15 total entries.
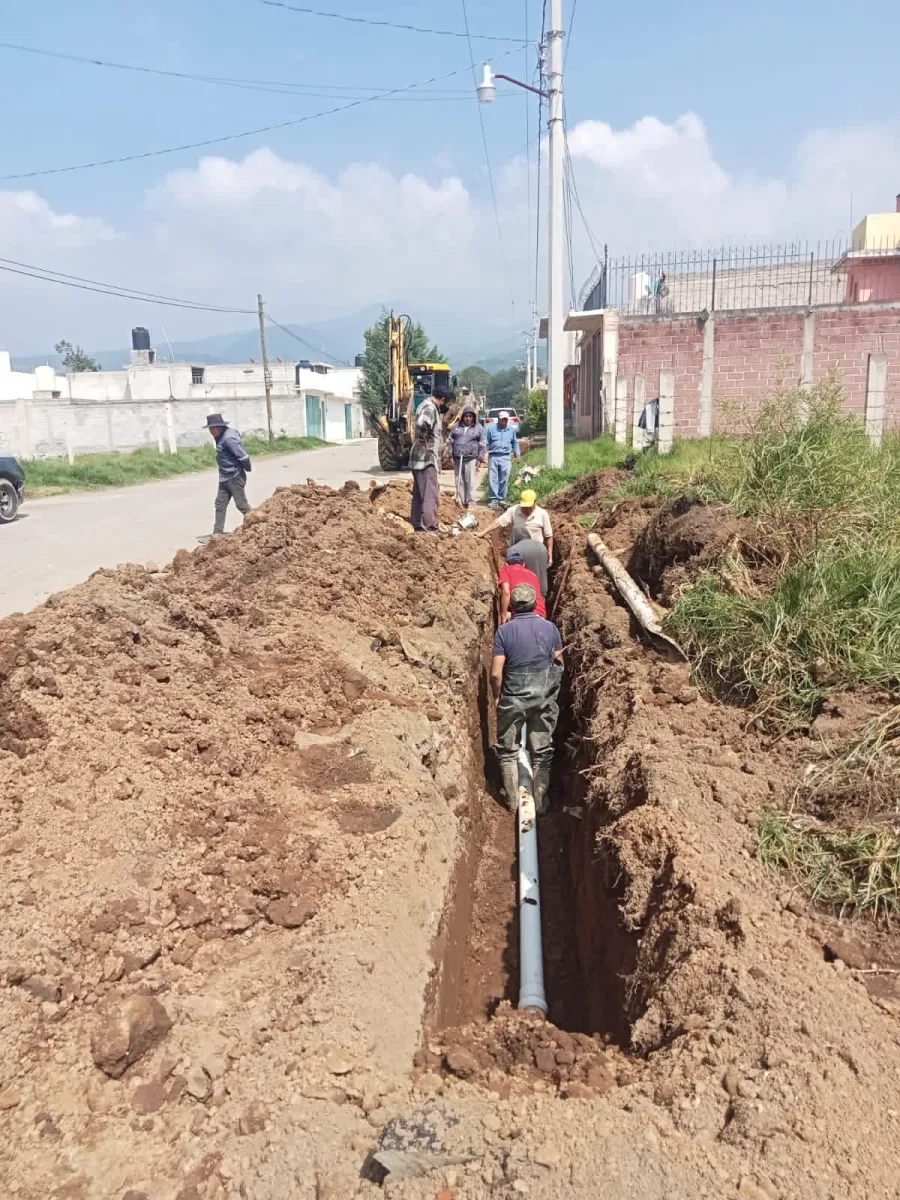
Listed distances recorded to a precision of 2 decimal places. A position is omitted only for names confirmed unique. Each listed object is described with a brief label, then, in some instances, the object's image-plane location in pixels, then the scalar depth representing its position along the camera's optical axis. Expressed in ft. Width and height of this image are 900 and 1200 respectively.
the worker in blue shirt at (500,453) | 48.14
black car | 45.57
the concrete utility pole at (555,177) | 46.57
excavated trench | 13.52
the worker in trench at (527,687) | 21.31
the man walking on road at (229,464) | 36.27
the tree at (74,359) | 304.50
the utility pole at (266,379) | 140.97
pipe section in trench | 14.33
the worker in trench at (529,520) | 27.64
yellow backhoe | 68.44
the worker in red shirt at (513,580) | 23.70
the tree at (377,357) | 183.01
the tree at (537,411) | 125.03
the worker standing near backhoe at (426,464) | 33.58
